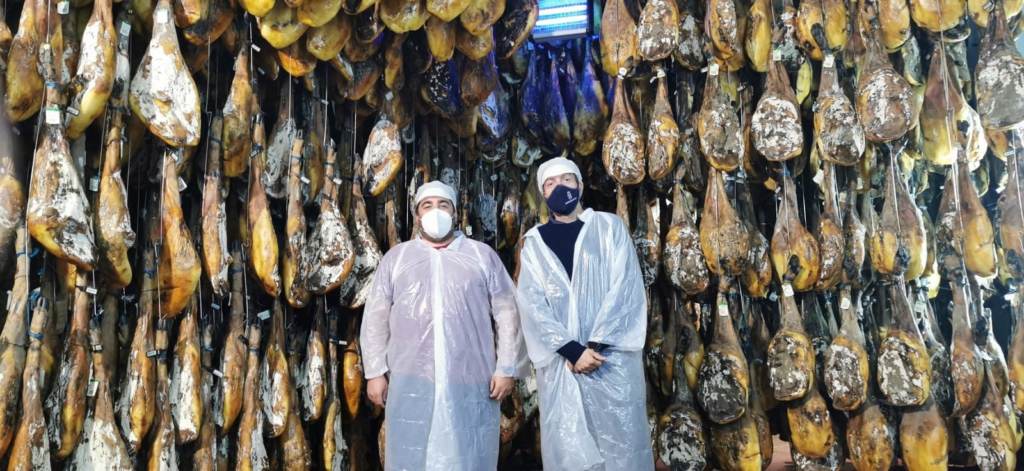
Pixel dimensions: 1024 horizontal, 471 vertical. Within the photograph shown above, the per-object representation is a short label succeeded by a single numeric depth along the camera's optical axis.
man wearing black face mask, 3.50
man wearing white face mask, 3.61
